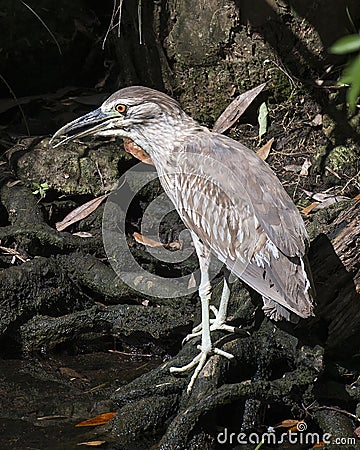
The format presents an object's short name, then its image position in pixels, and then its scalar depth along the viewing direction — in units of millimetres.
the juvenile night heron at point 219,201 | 7355
